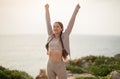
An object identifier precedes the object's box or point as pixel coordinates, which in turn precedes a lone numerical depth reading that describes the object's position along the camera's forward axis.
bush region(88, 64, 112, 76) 3.21
